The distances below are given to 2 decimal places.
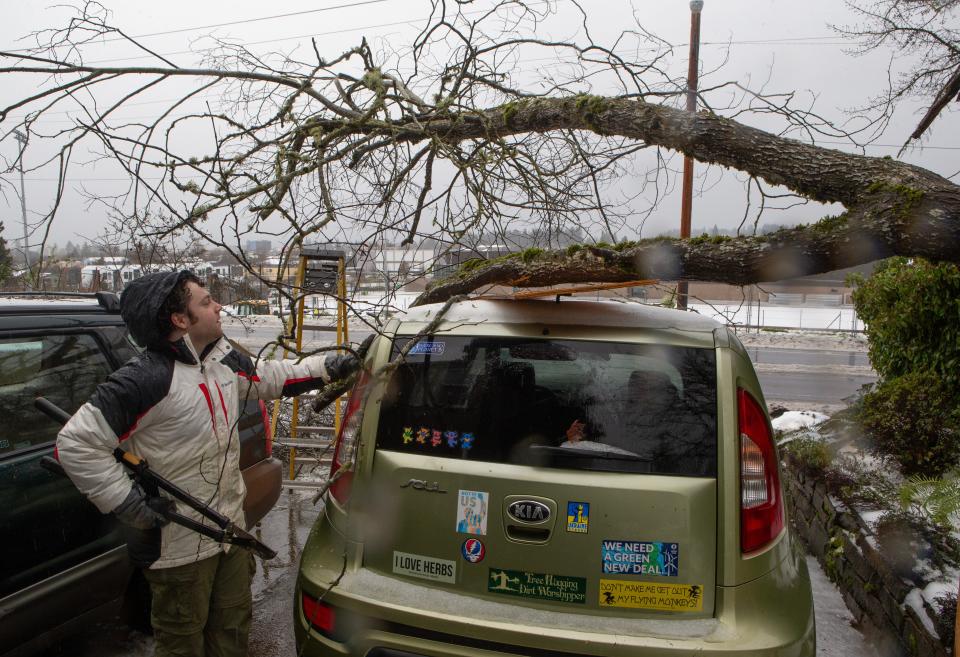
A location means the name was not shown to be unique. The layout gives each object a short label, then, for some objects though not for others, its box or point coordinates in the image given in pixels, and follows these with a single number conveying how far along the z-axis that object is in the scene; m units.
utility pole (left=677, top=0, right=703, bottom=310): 10.88
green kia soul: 2.17
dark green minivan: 2.66
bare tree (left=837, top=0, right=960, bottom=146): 5.46
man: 2.32
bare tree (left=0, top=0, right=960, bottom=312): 2.98
